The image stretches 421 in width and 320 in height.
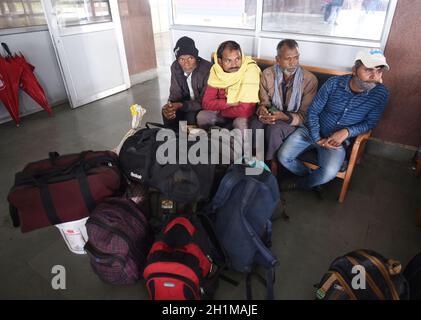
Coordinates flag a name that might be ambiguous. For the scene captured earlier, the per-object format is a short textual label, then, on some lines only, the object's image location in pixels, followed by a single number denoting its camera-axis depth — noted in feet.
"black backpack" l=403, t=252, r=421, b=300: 3.87
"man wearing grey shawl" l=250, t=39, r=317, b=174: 6.78
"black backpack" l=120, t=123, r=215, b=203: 5.33
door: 11.50
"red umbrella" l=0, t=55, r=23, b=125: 10.43
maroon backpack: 4.77
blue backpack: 4.94
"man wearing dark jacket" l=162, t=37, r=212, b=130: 7.32
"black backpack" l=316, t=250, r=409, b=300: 3.76
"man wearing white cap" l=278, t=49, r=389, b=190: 5.81
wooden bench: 6.07
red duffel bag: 4.76
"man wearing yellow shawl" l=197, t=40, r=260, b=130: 6.79
